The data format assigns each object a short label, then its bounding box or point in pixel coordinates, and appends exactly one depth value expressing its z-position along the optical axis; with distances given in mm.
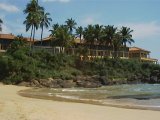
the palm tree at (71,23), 94562
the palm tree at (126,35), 99750
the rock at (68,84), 64062
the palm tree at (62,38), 77125
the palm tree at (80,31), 92312
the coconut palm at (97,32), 89188
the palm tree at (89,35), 88812
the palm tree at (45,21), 77875
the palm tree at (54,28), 79719
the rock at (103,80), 75194
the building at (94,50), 78812
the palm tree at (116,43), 93325
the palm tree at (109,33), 92138
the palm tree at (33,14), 72688
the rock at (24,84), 59938
